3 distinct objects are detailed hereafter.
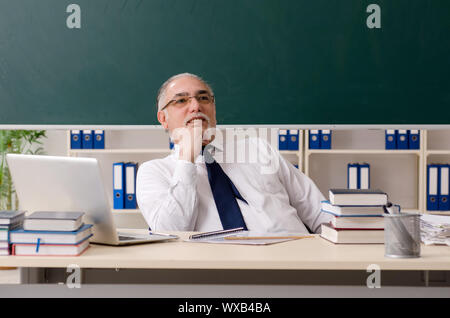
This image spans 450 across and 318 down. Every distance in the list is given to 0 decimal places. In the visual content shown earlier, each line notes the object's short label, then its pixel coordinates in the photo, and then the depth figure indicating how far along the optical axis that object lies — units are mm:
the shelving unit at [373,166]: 4398
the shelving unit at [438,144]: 4293
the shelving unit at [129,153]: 4477
